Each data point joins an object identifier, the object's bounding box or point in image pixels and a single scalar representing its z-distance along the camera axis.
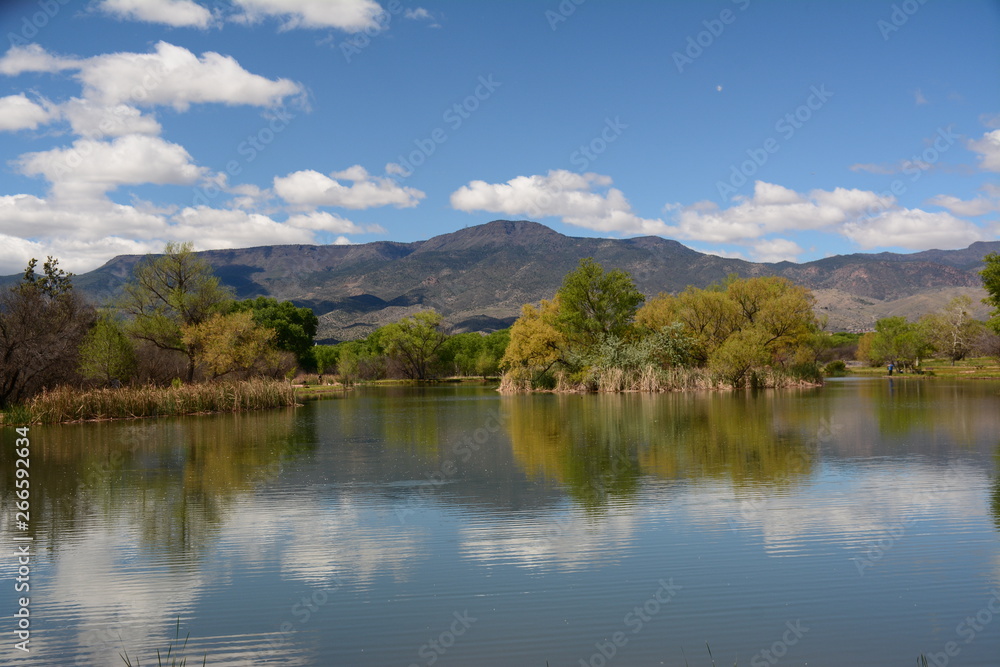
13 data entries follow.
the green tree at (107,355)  38.03
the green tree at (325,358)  103.54
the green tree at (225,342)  42.81
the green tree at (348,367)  85.12
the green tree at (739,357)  48.47
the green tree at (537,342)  54.38
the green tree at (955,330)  87.81
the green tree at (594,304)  54.50
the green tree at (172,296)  44.09
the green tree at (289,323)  84.06
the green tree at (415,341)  90.62
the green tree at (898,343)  88.12
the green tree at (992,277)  57.22
